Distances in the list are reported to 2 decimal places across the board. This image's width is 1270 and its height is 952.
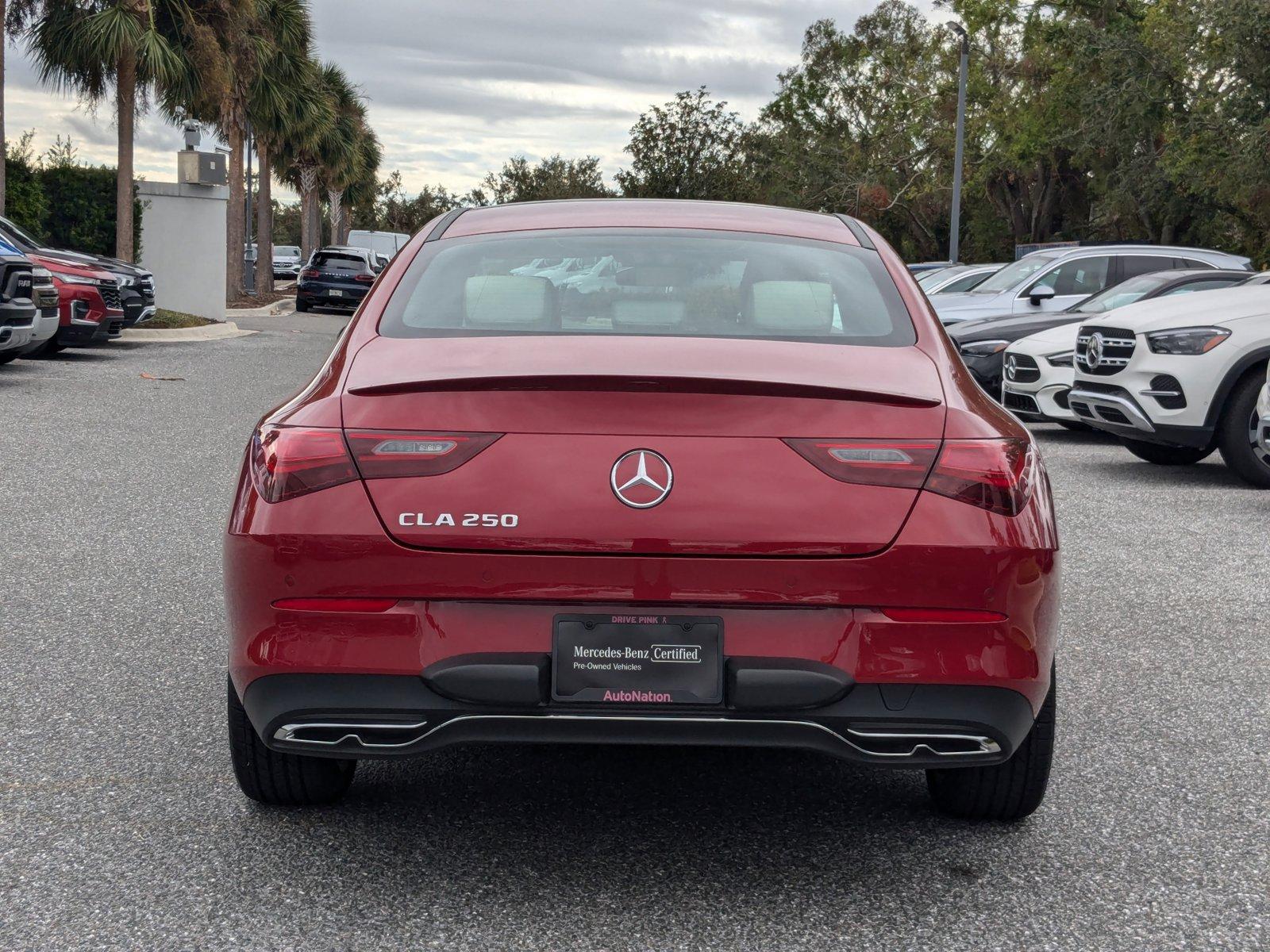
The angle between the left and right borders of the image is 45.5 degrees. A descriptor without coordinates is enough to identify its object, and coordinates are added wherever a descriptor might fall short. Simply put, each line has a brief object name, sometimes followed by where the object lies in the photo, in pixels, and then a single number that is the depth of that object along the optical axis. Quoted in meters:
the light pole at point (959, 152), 37.47
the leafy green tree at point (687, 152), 48.19
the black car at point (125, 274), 19.19
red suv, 18.23
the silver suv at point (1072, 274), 17.02
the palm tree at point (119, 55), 25.31
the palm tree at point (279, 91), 37.06
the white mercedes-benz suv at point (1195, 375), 9.97
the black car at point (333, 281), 35.75
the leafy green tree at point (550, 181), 83.81
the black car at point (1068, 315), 13.62
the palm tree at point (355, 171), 57.75
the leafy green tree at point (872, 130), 51.91
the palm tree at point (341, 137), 54.72
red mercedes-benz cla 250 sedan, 3.00
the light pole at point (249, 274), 47.91
